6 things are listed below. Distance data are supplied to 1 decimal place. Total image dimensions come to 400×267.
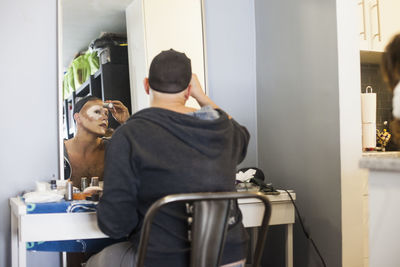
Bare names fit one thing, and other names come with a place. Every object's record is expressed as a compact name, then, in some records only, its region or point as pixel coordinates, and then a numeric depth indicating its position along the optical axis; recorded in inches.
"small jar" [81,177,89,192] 82.3
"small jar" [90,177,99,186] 82.6
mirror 84.9
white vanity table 66.5
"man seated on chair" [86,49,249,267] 47.9
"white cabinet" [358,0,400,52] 96.5
